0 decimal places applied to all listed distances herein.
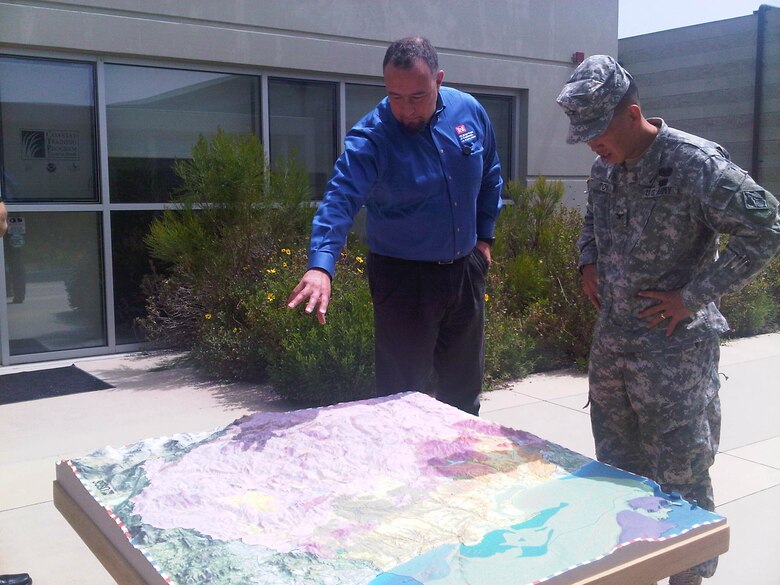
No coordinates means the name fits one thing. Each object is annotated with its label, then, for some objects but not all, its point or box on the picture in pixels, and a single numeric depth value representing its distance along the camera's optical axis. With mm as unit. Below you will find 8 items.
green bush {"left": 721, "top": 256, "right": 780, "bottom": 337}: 7793
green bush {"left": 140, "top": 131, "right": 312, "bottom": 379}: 6133
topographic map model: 1500
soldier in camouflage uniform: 2227
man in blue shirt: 2918
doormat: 5648
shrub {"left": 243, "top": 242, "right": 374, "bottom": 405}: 5234
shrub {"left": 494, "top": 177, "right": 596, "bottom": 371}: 6668
